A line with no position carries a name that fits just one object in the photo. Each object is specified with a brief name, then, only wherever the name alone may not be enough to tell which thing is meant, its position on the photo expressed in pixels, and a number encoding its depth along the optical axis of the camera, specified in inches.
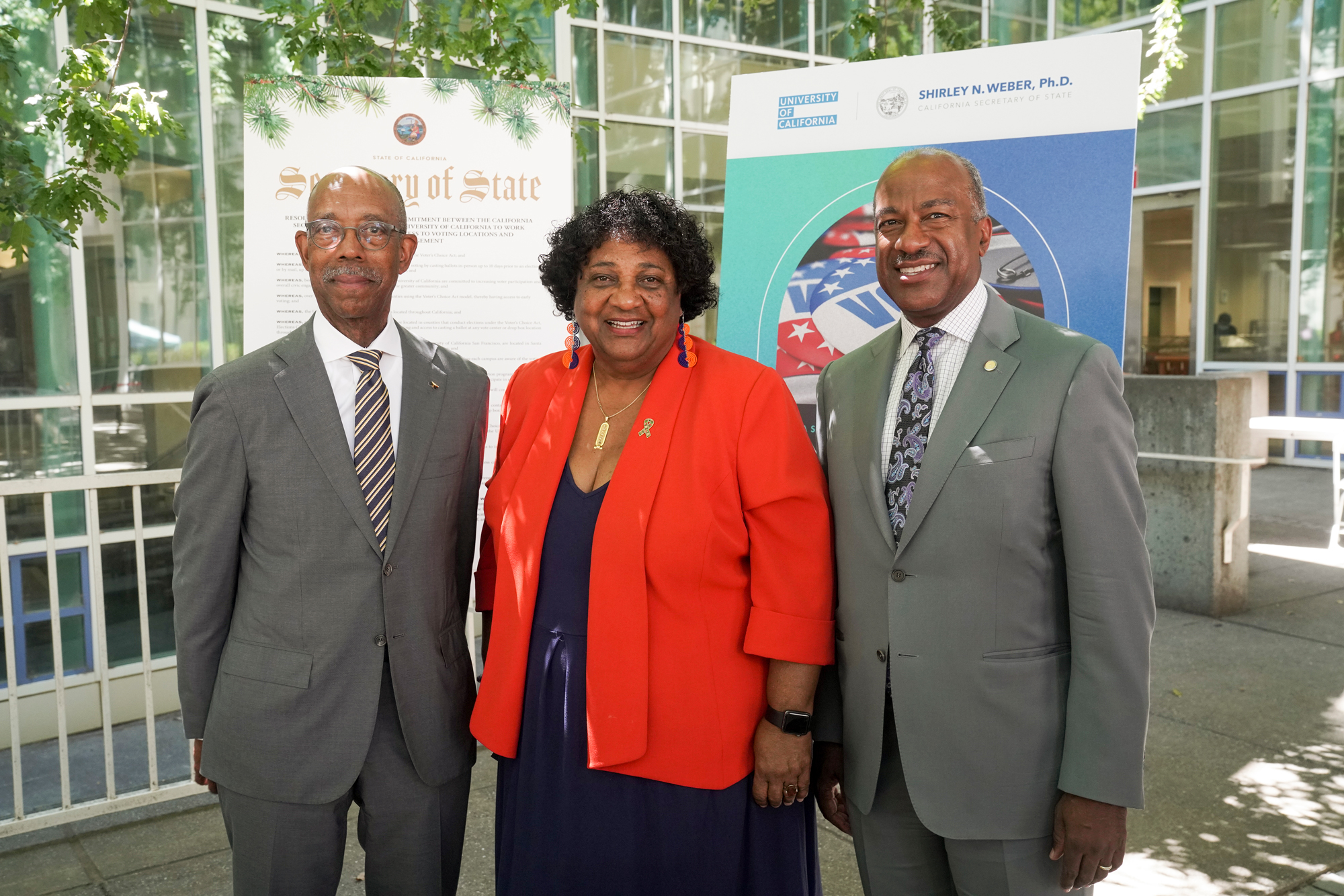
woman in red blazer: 82.0
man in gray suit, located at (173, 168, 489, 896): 83.6
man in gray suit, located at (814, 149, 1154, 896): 73.5
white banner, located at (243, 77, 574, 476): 139.9
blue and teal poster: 113.7
